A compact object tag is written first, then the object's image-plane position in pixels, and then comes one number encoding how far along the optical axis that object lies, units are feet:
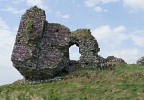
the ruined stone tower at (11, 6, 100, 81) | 119.75
